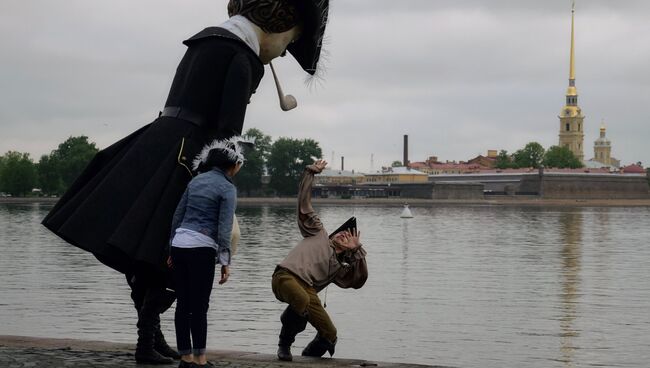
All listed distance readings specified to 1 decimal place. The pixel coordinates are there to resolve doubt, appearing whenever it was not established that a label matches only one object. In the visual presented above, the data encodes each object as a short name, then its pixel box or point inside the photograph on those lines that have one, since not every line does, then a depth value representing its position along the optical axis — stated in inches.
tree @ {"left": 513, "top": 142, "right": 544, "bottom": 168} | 6437.0
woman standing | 220.1
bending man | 272.8
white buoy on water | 2652.6
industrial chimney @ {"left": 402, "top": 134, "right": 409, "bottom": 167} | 6191.9
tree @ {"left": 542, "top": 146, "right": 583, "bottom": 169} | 6412.4
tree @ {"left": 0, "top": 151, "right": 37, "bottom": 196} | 4783.5
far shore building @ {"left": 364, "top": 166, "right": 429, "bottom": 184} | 5812.0
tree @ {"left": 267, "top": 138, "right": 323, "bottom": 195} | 5054.1
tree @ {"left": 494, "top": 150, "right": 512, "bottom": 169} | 6486.2
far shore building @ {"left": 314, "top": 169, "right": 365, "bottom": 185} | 6225.4
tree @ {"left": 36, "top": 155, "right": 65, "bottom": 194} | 4714.6
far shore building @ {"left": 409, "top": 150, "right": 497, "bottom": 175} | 6761.8
